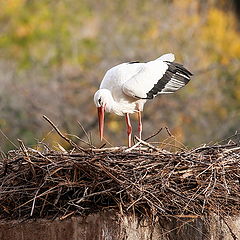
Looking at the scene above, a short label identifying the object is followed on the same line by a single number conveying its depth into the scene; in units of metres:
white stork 18.25
